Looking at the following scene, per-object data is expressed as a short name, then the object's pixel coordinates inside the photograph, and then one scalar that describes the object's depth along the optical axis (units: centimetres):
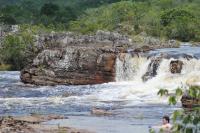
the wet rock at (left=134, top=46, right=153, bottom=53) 5306
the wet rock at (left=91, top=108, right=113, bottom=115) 3028
